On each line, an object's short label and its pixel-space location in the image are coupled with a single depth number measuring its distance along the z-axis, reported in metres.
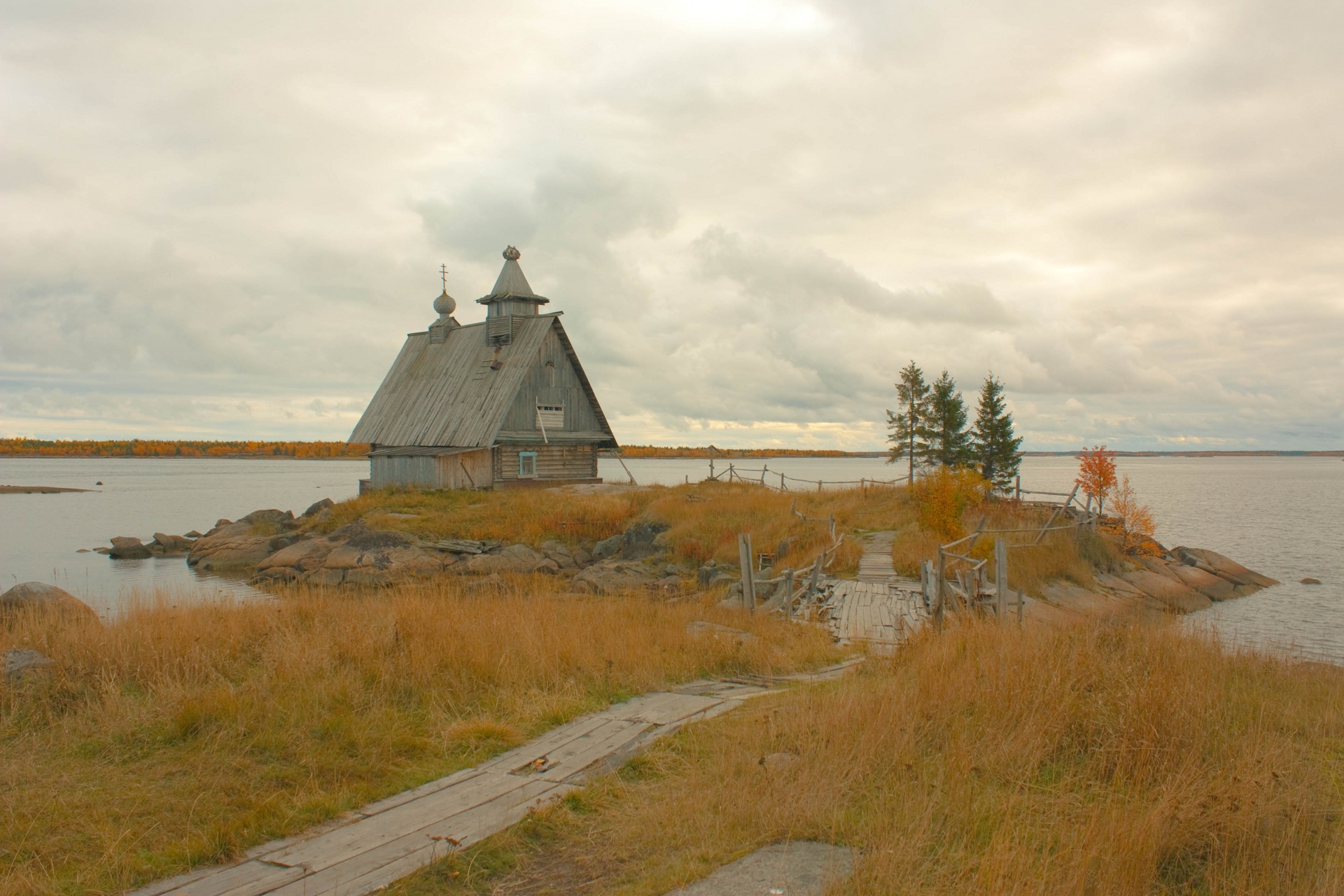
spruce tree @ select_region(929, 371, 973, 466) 50.94
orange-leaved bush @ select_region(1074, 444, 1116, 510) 36.00
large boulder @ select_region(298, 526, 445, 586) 26.58
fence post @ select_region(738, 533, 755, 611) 16.11
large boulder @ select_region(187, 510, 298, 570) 33.88
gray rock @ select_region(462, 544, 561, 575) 27.28
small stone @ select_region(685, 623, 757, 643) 11.66
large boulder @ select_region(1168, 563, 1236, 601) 28.75
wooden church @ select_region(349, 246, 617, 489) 37.41
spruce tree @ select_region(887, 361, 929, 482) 54.25
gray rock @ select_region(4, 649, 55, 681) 8.17
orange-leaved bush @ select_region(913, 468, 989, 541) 23.20
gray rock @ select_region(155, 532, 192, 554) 39.00
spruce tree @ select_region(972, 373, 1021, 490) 50.72
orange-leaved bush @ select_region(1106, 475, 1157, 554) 32.28
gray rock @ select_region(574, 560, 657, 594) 22.72
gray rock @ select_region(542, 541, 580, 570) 29.38
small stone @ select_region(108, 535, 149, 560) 37.28
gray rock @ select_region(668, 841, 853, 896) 4.60
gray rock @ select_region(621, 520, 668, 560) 29.03
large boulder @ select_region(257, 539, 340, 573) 29.31
